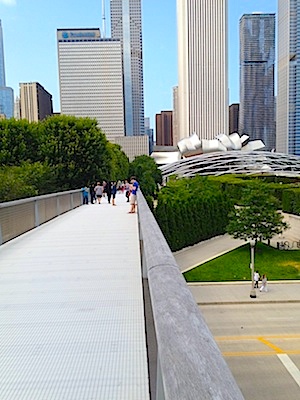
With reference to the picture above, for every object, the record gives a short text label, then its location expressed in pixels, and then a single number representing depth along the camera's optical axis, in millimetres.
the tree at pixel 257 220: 23625
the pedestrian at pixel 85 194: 18530
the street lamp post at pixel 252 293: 17281
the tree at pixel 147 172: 39750
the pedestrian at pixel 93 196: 20919
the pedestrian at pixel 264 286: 18094
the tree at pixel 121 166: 51484
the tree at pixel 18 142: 28328
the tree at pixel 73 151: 28766
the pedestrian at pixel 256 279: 18500
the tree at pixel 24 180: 20359
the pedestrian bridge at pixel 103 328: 1328
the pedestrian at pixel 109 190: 18211
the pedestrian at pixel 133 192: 12197
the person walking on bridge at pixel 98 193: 18625
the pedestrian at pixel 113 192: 16222
